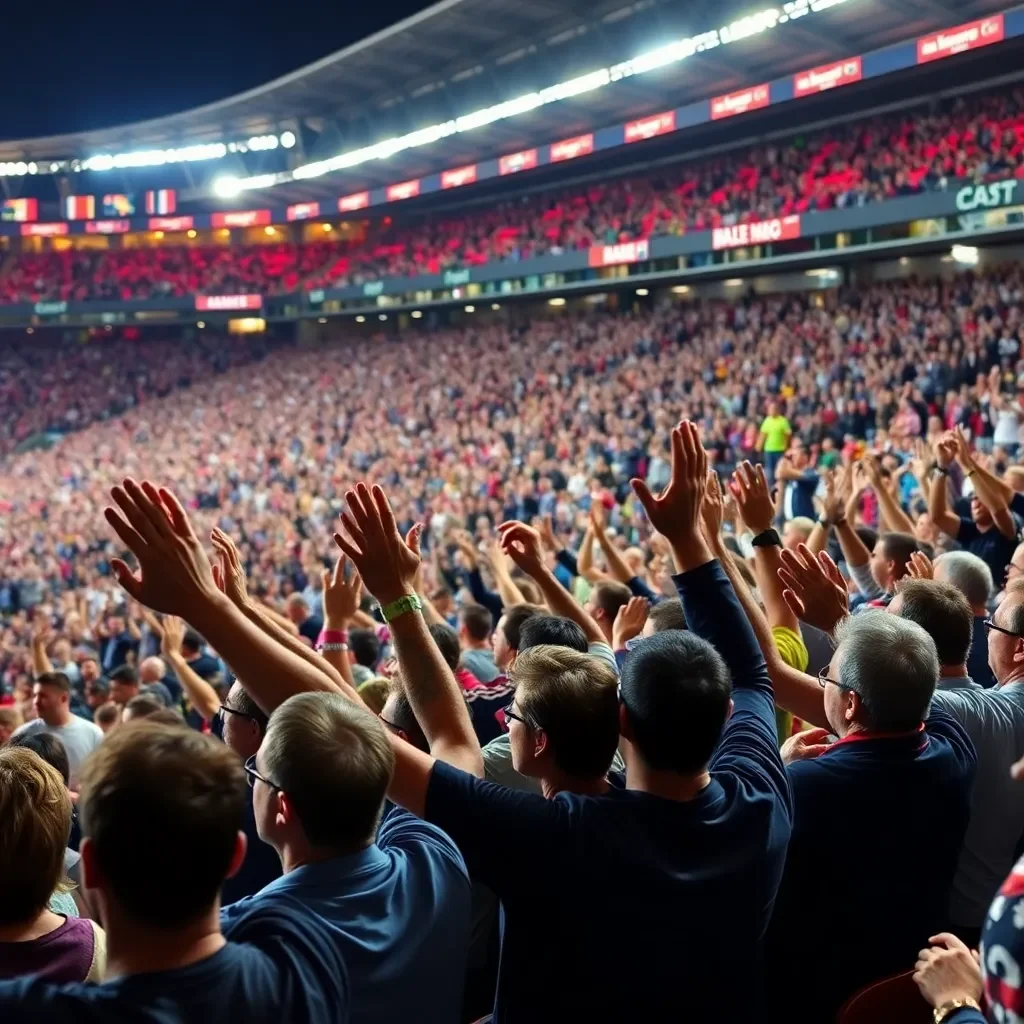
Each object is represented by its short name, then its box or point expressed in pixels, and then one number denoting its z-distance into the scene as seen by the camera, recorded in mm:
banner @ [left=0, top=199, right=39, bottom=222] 42656
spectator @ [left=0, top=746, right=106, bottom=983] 2279
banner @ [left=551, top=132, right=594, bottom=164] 28641
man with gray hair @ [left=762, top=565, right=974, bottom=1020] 2873
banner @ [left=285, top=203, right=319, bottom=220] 38125
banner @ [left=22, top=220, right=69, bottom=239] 42312
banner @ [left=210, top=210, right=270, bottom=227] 40094
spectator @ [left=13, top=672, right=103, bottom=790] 6285
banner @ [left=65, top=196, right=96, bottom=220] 42250
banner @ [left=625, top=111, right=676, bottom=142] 26438
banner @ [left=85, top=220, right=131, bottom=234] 41938
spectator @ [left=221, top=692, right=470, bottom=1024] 2186
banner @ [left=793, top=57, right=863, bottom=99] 22236
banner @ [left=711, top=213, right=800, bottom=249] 23734
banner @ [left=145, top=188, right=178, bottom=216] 41656
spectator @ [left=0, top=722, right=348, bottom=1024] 1814
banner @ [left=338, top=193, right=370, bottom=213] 36344
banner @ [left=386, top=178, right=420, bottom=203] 34219
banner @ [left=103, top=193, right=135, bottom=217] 41906
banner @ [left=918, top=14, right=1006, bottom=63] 19578
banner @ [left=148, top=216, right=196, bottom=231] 41219
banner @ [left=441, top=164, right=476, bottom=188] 32156
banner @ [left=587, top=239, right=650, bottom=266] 27094
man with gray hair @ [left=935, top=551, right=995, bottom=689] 4875
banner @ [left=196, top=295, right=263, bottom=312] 38969
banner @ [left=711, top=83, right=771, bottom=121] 24094
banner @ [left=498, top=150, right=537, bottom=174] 30266
